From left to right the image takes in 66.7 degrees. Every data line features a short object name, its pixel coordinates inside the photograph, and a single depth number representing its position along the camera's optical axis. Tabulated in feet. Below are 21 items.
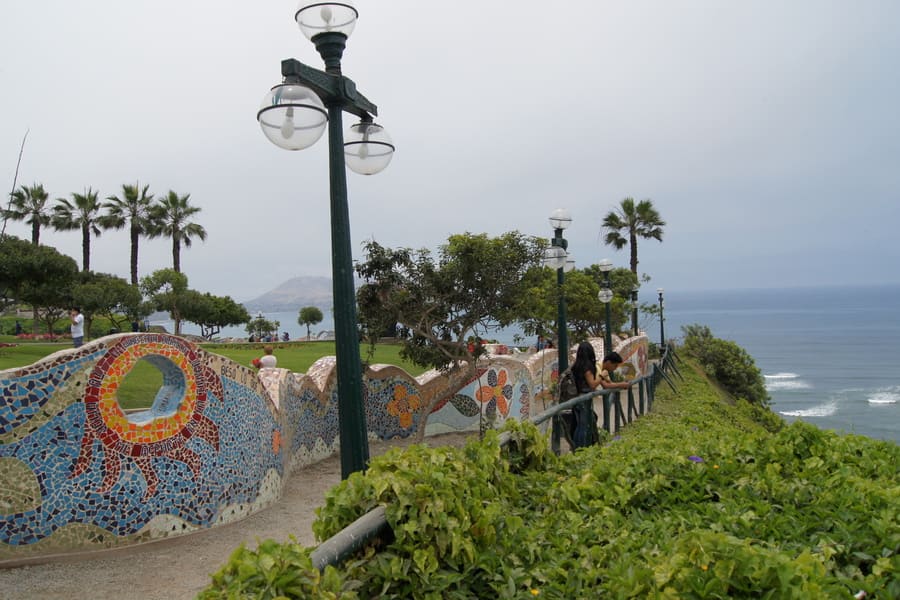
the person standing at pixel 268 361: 43.78
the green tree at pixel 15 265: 84.07
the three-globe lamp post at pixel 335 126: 14.08
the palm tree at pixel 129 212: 131.54
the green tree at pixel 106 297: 112.16
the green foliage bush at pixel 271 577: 6.59
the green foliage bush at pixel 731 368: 111.65
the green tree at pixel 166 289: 136.87
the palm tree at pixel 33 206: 126.31
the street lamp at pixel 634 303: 101.81
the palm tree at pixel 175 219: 136.47
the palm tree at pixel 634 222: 145.79
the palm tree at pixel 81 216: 129.08
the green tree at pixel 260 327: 180.36
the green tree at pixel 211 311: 150.20
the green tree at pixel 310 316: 216.33
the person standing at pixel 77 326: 58.29
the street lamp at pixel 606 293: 65.92
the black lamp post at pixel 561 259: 37.40
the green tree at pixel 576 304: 41.84
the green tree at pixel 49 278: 88.48
